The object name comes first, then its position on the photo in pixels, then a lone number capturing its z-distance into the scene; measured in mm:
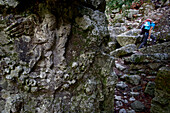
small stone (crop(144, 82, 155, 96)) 2357
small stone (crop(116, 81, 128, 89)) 2664
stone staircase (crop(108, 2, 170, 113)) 1701
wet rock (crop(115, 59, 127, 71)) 3526
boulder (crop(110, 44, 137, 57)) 4230
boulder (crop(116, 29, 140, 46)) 4949
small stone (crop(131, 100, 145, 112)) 1952
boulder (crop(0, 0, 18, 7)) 953
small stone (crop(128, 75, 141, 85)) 2756
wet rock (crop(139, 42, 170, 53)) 3738
